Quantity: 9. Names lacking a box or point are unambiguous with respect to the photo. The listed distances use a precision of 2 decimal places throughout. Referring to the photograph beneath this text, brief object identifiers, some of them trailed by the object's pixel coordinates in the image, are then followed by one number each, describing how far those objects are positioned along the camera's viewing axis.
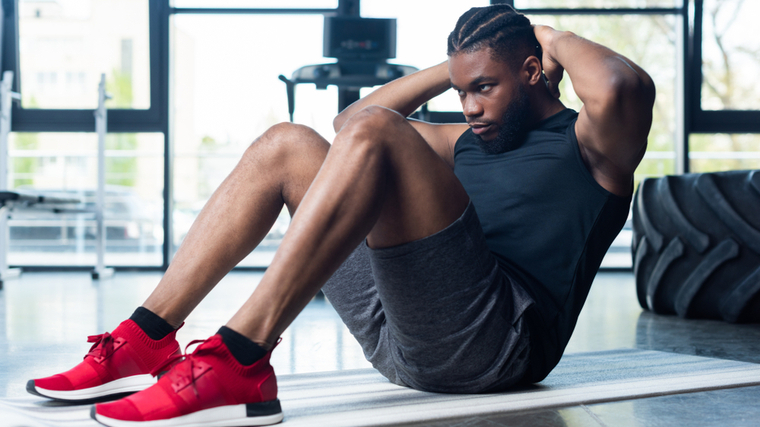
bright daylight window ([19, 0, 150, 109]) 3.91
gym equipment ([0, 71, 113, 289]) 3.29
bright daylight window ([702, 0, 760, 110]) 3.88
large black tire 1.94
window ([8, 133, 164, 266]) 3.94
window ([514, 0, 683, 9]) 3.88
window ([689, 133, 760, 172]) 3.87
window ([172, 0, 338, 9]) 3.89
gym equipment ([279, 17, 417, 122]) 2.89
